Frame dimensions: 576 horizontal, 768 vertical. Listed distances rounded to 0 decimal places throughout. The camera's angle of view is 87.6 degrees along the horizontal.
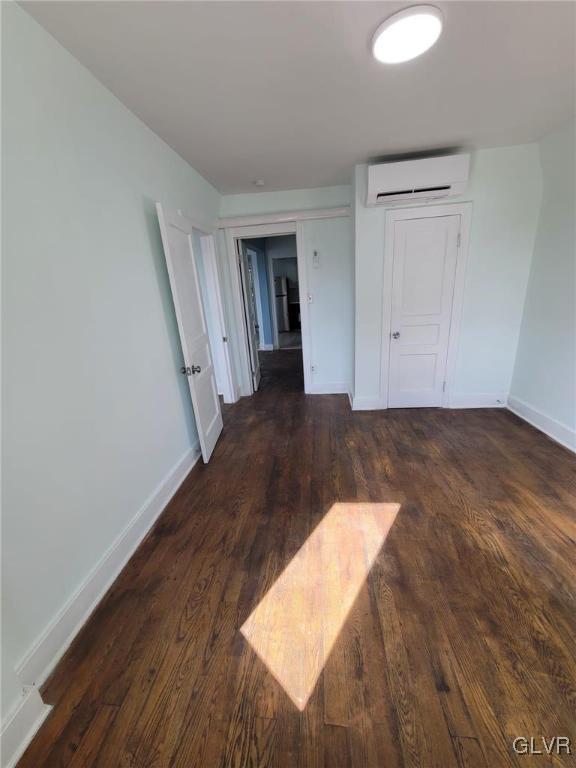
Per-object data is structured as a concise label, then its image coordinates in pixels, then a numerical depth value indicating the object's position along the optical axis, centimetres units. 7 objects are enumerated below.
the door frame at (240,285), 353
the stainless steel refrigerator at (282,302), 841
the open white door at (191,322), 216
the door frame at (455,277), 283
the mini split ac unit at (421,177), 251
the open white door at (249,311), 396
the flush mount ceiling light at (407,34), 124
